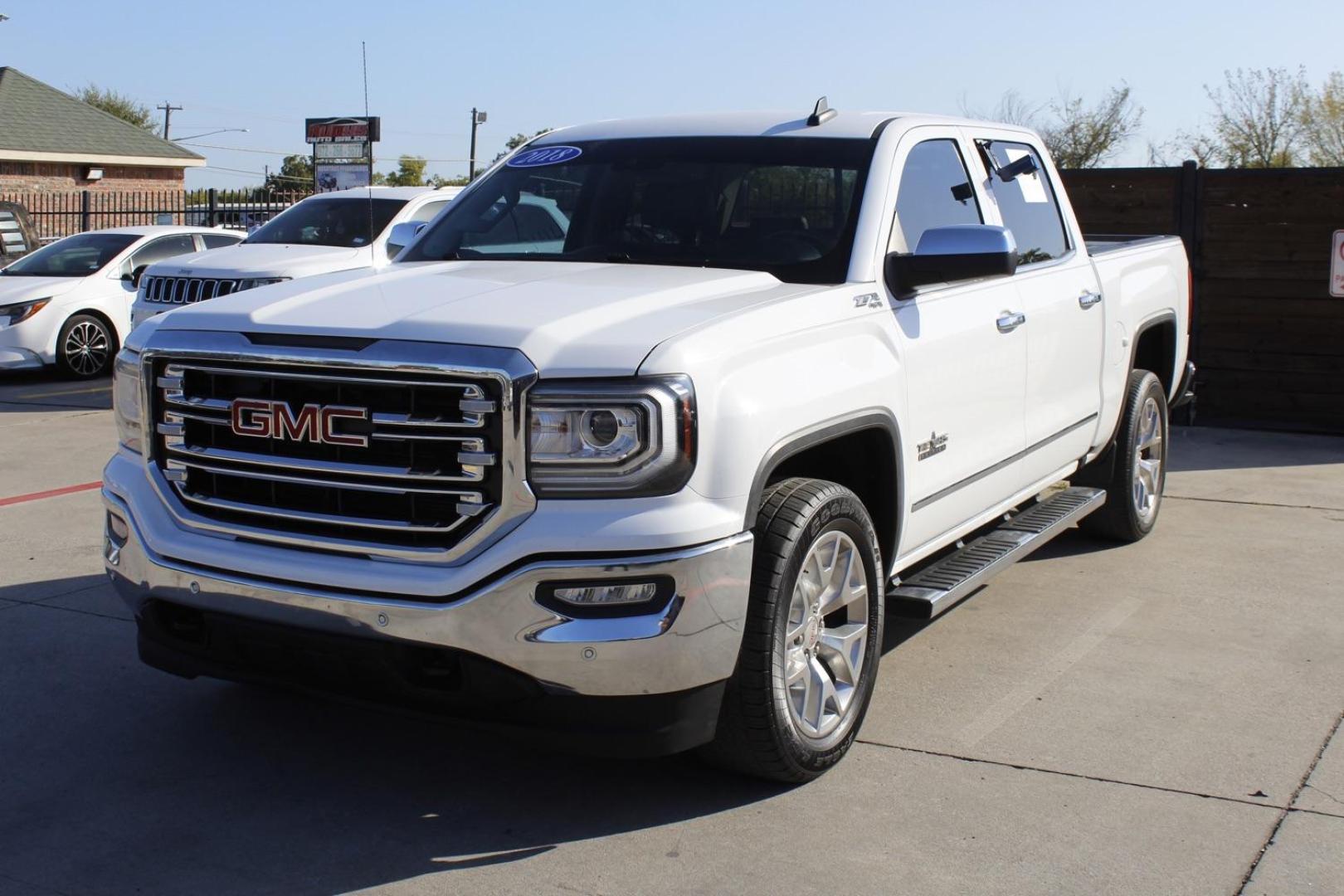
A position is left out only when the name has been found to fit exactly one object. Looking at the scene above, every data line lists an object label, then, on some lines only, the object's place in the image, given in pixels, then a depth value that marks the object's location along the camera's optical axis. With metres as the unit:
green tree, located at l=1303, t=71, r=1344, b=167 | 38.53
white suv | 11.93
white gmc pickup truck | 3.59
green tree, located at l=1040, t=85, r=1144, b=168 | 40.91
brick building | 38.34
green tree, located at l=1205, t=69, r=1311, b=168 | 38.72
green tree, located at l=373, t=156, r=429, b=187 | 82.56
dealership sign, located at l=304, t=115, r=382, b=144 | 28.48
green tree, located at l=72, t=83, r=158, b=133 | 76.69
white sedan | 14.31
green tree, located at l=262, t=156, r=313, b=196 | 84.28
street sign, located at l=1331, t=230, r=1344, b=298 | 11.01
